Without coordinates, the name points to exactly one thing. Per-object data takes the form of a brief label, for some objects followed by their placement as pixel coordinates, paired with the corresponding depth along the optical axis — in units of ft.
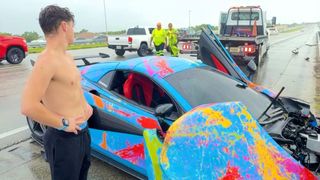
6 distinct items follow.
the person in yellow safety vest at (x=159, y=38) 35.15
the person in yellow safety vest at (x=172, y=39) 35.01
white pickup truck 43.76
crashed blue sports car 5.31
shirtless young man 4.82
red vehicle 32.55
